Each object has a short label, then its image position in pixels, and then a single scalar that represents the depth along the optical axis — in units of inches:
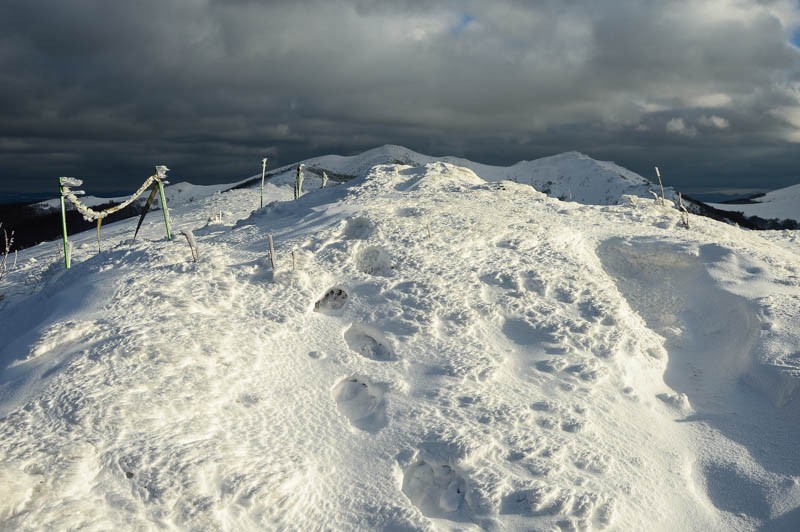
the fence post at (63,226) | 495.8
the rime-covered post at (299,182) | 776.5
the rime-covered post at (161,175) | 533.0
